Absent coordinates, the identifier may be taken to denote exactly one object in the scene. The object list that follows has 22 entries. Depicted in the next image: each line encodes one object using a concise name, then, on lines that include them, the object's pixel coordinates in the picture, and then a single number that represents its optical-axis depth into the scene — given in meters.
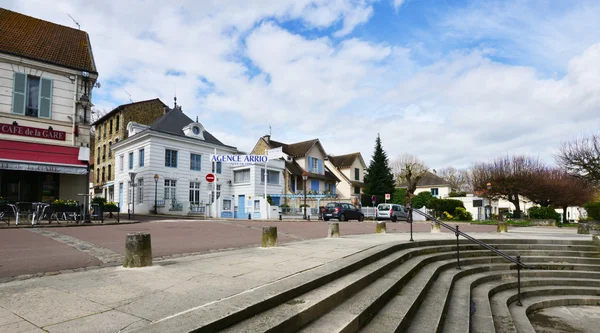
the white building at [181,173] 28.83
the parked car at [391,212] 28.39
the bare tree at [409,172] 51.22
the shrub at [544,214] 28.11
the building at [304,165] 38.72
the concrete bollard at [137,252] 5.61
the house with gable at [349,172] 45.69
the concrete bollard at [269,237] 8.54
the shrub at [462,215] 33.16
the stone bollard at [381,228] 14.23
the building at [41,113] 15.42
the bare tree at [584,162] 23.73
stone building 33.97
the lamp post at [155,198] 28.14
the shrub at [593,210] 20.52
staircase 3.47
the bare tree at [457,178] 67.19
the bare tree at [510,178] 35.62
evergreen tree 43.03
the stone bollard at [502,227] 16.80
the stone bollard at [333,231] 11.42
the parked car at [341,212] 25.45
